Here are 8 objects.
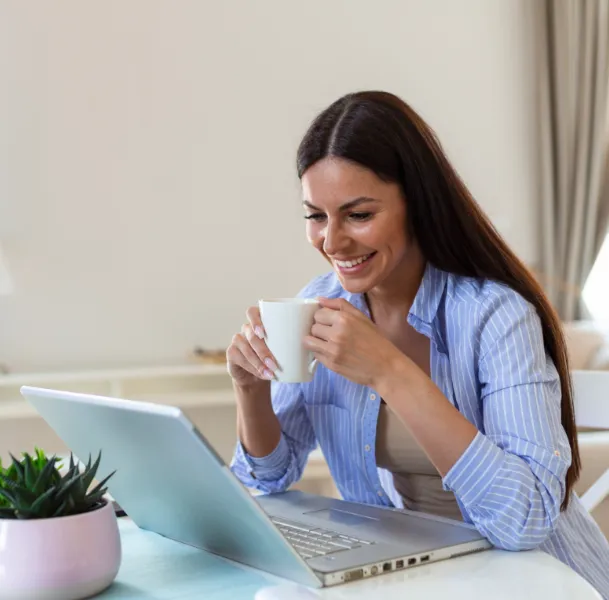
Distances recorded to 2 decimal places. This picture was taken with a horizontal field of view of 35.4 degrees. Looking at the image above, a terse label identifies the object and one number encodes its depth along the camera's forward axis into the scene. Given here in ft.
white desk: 2.76
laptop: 2.71
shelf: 9.57
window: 13.64
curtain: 13.34
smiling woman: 3.53
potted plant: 2.69
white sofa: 6.48
